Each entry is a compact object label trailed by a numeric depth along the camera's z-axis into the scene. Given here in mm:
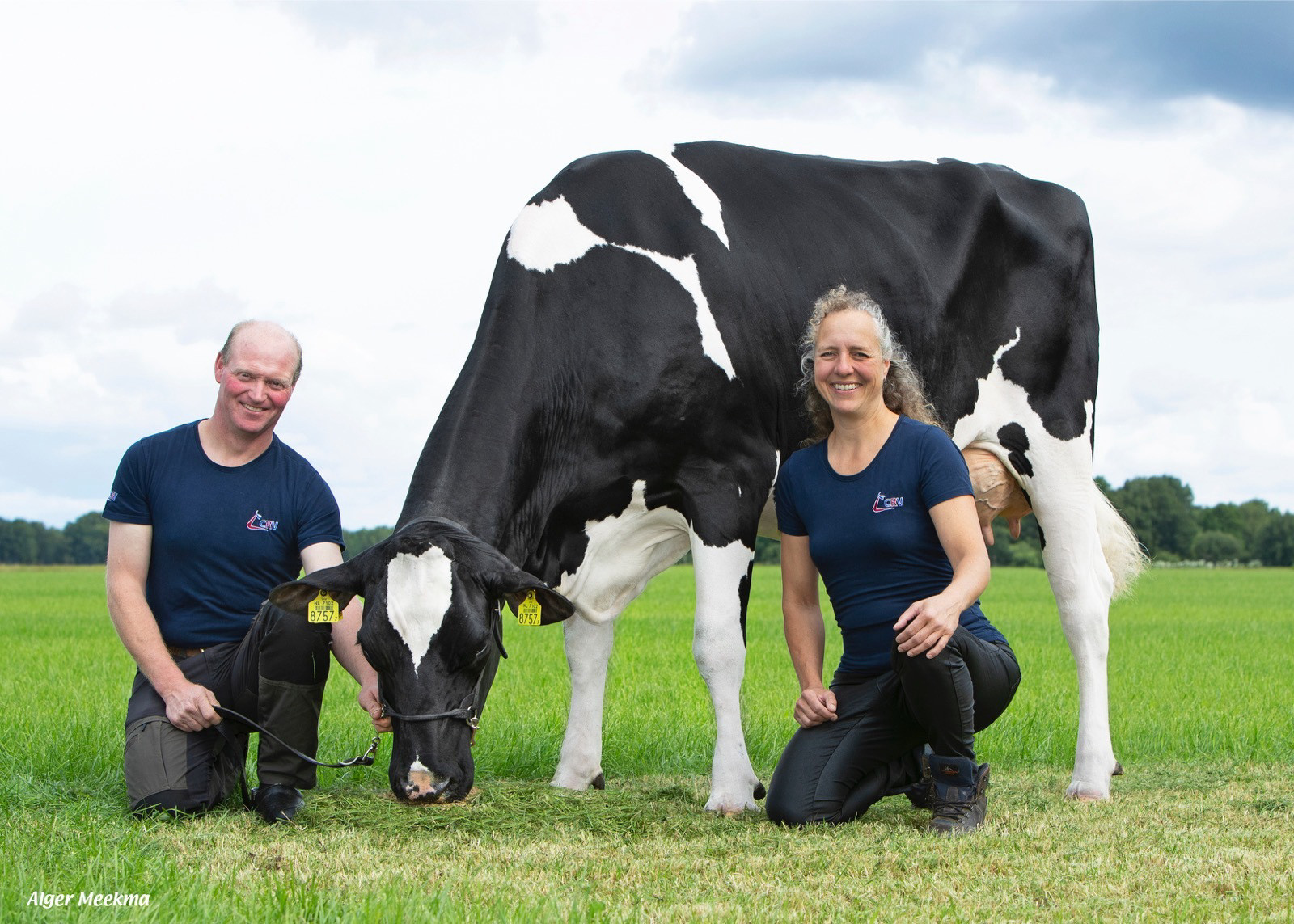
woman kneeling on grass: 4809
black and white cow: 4609
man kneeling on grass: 5230
